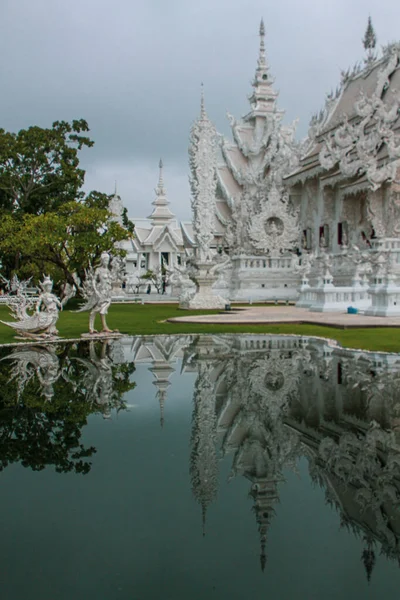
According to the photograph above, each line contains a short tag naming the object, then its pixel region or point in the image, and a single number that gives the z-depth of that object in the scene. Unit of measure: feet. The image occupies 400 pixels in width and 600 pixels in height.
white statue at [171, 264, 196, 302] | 81.62
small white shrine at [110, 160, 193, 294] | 185.47
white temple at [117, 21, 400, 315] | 76.69
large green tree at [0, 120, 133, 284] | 86.07
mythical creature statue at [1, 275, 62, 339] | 41.11
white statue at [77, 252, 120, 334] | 41.93
